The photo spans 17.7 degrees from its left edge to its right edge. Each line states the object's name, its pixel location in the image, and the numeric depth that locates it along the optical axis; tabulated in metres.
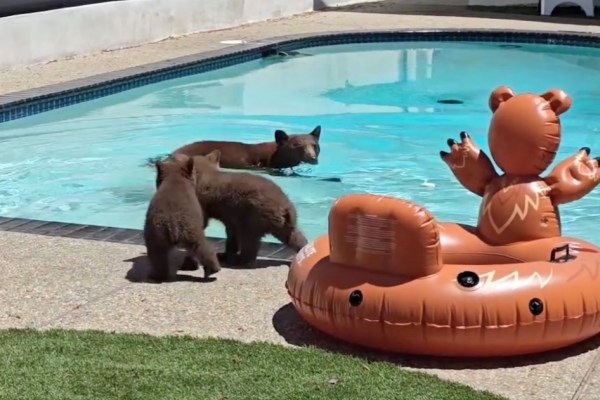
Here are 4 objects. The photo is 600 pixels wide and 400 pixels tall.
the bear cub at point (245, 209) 11.69
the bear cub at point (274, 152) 17.89
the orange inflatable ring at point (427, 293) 8.87
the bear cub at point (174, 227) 10.95
